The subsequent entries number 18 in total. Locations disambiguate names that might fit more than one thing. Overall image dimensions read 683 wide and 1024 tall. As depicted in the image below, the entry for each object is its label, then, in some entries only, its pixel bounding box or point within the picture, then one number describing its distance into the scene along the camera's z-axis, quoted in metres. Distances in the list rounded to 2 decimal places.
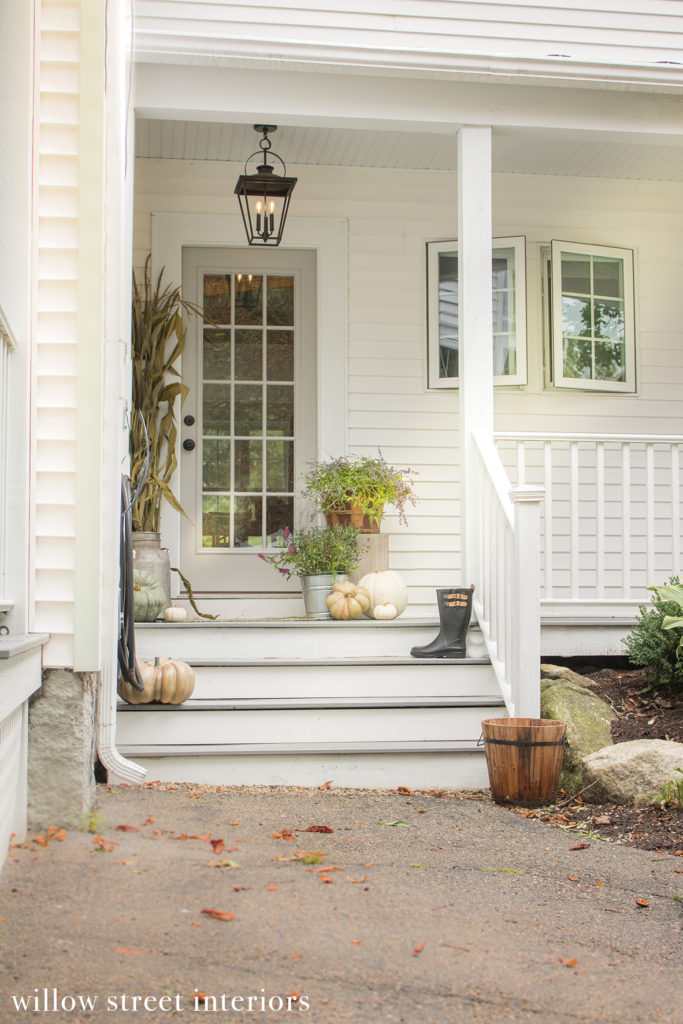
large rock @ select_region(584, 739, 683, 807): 3.72
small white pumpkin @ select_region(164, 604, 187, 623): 5.02
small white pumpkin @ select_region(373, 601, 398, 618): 5.01
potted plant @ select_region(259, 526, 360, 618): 5.13
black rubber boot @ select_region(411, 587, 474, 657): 4.53
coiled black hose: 3.63
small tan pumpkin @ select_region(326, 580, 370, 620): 4.92
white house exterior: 3.15
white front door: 6.08
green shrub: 4.80
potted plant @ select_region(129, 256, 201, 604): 5.63
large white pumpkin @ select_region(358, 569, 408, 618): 5.09
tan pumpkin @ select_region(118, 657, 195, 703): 3.95
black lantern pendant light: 5.55
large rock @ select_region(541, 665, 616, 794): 4.06
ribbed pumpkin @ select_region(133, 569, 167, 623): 4.72
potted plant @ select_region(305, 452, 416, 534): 5.59
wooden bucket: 3.67
